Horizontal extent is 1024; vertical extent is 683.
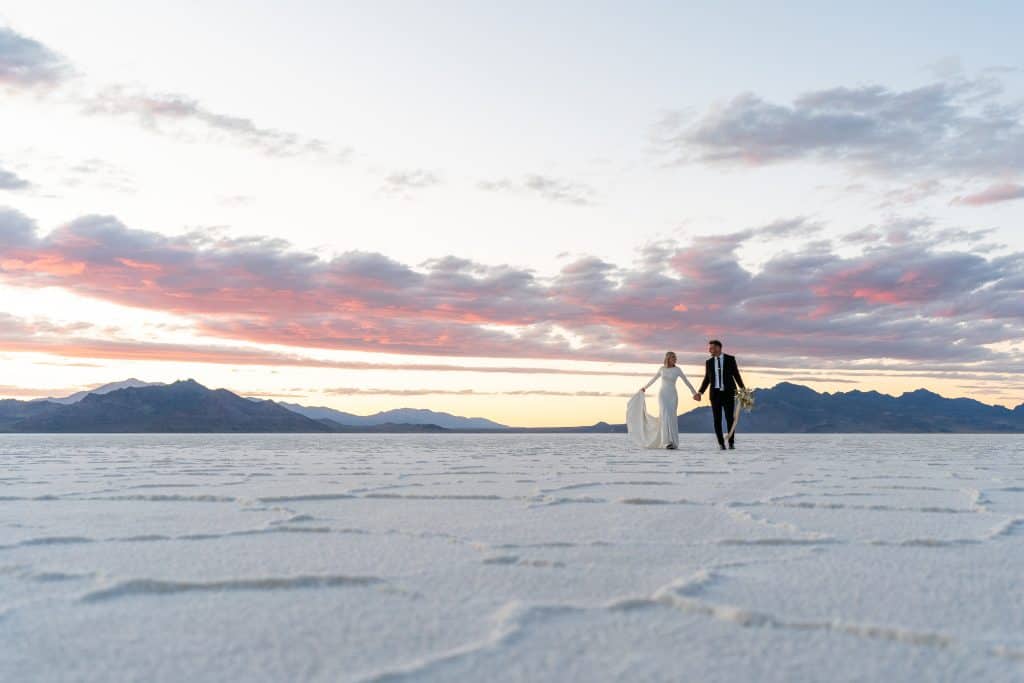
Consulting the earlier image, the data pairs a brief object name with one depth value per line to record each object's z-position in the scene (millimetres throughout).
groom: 11214
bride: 11508
